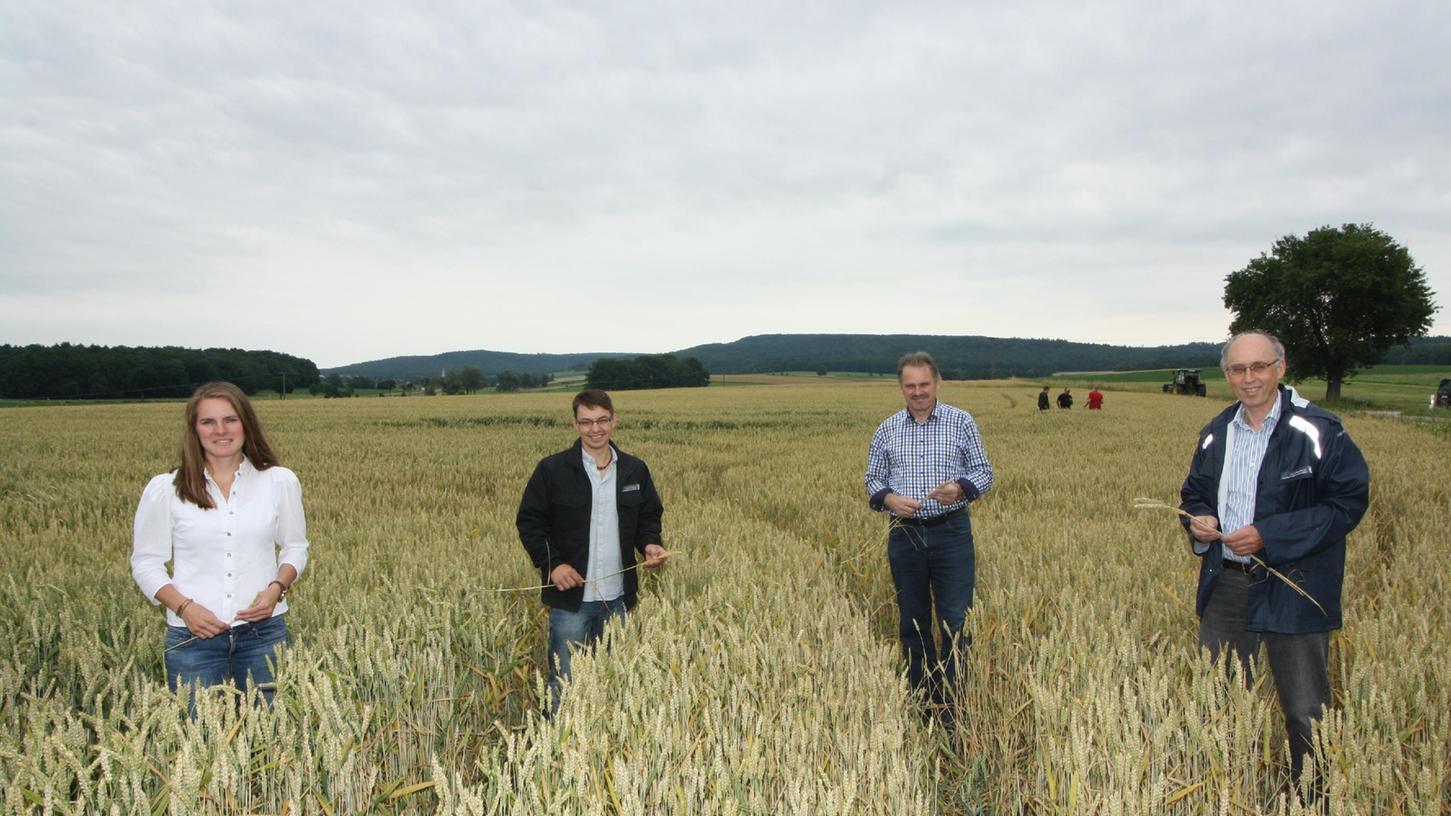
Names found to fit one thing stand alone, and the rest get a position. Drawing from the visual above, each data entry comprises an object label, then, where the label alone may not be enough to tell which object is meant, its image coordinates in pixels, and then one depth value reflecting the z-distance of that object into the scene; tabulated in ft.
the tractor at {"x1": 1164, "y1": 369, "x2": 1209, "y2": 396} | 168.21
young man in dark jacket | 13.30
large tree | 143.23
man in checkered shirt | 14.94
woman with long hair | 10.07
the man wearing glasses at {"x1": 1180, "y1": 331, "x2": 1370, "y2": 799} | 9.50
